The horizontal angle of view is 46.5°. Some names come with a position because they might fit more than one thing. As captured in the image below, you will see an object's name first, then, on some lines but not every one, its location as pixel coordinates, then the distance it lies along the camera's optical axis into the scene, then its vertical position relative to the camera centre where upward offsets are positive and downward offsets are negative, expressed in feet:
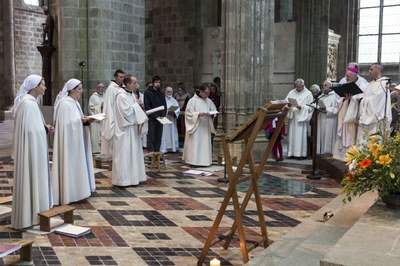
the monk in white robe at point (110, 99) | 31.09 -0.65
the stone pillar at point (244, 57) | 36.68 +2.61
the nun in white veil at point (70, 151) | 21.77 -2.90
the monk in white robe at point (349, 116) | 28.73 -1.60
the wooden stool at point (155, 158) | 32.32 -4.80
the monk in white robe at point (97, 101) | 39.14 -0.99
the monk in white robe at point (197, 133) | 34.42 -3.24
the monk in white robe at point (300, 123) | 39.50 -2.77
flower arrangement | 13.14 -2.21
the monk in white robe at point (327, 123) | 36.29 -2.62
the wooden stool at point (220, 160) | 34.24 -5.16
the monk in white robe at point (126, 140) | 26.48 -2.92
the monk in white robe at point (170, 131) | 42.09 -3.75
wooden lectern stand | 13.29 -2.12
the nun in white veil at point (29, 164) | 17.62 -2.85
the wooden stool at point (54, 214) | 17.74 -4.88
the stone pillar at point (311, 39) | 49.65 +5.48
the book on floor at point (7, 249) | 12.75 -4.47
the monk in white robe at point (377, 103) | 26.66 -0.70
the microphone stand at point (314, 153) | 29.62 -4.04
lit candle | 11.03 -4.08
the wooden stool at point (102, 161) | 33.06 -5.17
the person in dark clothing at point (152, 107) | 34.96 -1.46
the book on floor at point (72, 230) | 17.66 -5.43
